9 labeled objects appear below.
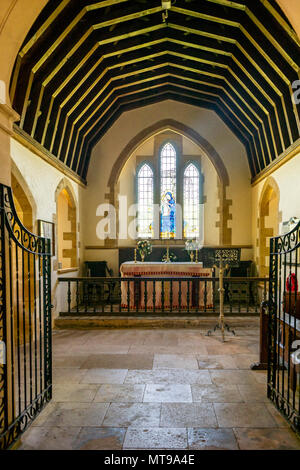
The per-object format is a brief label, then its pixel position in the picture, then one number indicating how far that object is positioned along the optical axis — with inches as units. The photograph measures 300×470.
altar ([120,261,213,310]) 270.2
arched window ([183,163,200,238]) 373.1
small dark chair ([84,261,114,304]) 332.9
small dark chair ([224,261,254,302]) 332.1
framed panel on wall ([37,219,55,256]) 223.1
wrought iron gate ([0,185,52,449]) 88.2
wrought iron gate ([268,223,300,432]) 109.1
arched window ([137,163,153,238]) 374.3
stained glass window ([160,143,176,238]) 372.5
